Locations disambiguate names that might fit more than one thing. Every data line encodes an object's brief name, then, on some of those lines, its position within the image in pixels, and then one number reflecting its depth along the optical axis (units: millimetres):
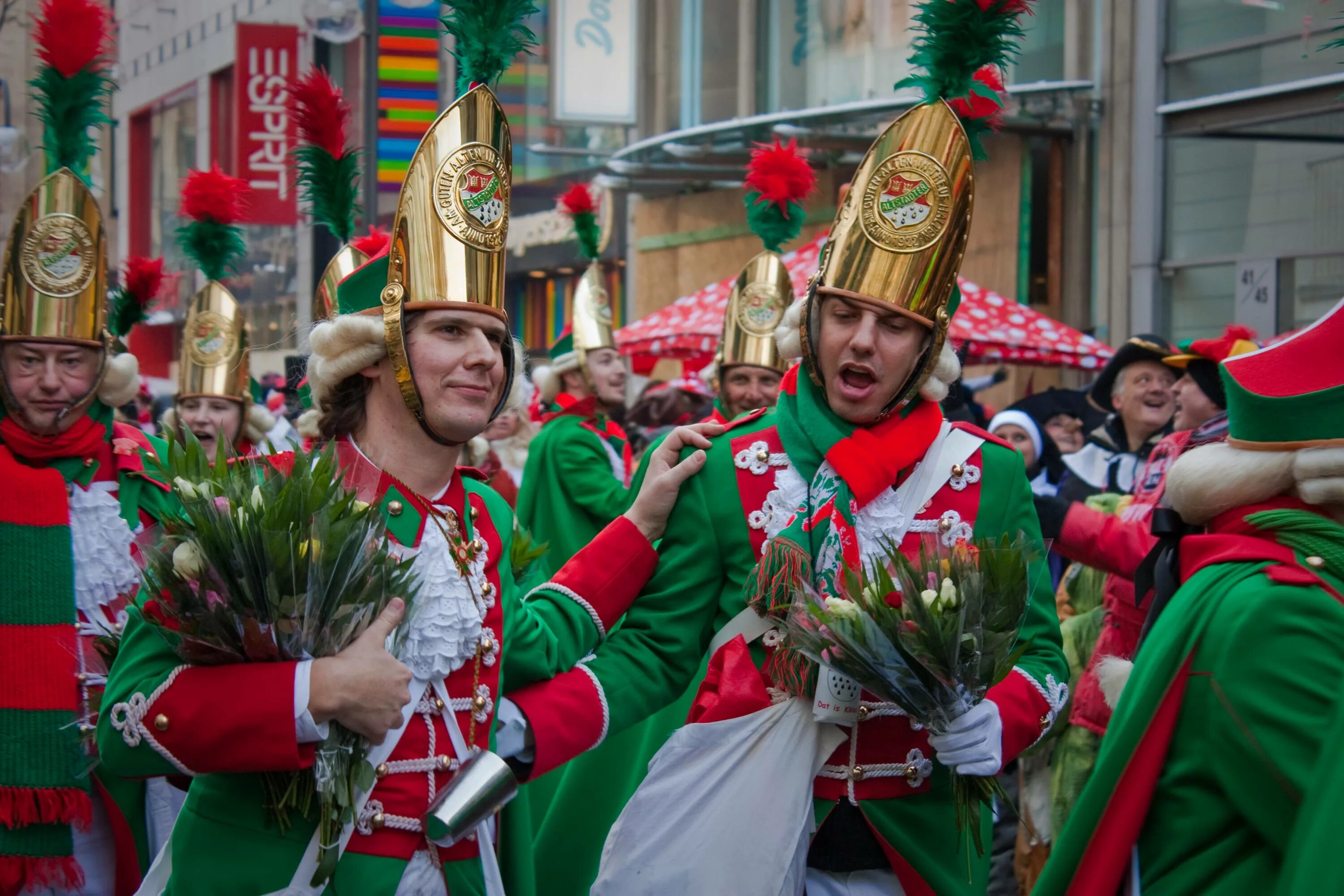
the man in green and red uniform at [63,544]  4363
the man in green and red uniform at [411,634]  2562
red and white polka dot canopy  10289
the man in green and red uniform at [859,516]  3143
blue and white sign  19766
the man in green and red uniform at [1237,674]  2312
